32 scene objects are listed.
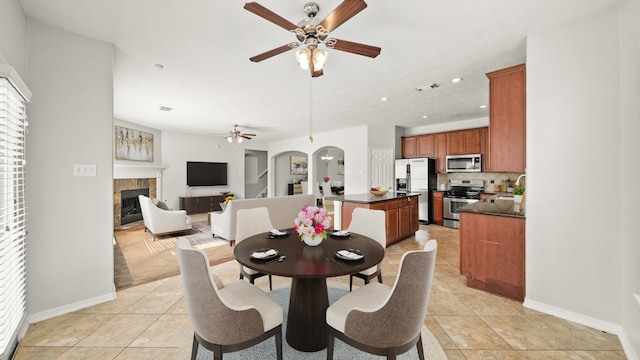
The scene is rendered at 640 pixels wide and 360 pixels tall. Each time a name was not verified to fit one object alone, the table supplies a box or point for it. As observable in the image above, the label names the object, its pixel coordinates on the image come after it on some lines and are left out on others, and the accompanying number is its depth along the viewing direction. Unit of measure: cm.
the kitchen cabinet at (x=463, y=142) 565
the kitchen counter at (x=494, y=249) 247
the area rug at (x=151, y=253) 312
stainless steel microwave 561
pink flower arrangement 186
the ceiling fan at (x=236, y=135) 644
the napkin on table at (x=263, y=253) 165
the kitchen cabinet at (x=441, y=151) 608
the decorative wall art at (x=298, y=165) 1099
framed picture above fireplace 608
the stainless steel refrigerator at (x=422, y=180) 610
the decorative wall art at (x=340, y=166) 1277
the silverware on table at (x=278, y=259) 164
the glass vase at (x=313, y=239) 192
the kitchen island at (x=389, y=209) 417
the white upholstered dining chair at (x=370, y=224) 248
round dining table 151
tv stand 768
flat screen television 804
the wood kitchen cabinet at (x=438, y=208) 598
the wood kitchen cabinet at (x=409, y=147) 661
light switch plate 236
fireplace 607
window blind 160
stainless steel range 569
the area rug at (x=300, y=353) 171
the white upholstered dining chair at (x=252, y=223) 259
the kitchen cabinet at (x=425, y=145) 630
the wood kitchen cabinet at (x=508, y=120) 266
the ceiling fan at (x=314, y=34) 157
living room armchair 471
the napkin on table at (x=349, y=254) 164
